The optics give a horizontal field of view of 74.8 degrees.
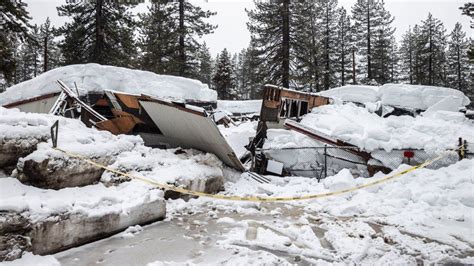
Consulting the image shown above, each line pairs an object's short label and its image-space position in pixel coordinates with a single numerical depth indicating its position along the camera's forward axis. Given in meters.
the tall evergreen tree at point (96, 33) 19.47
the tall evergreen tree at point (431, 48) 38.47
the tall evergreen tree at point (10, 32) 12.11
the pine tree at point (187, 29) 23.22
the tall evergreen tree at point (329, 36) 36.75
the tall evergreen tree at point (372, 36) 37.25
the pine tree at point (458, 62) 43.81
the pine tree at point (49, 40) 46.01
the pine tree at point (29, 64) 49.81
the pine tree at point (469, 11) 12.84
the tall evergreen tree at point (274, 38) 22.34
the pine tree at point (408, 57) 48.81
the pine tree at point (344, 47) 39.03
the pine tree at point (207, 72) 55.11
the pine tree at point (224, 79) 34.34
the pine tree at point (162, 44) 22.98
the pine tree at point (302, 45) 22.48
